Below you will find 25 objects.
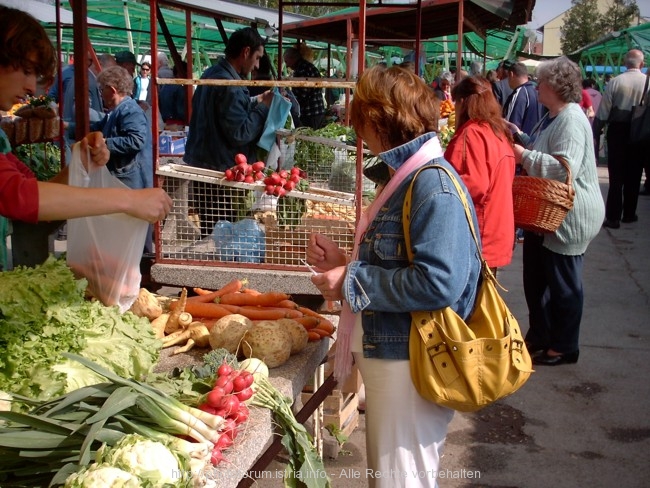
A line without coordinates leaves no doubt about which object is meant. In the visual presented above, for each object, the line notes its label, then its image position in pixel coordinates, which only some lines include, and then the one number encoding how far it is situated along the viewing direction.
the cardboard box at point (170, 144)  8.45
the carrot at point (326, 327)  3.37
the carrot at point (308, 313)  3.52
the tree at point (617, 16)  57.34
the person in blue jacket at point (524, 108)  9.20
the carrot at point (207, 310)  3.45
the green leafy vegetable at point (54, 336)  2.15
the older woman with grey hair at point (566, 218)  5.04
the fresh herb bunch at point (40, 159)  6.90
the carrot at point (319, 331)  3.32
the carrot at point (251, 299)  3.66
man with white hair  10.90
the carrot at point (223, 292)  3.69
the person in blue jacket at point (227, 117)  5.16
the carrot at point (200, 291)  3.98
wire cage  4.51
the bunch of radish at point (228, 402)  2.18
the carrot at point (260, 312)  3.43
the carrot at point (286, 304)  3.62
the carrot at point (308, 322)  3.34
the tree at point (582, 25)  56.91
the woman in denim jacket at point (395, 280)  2.37
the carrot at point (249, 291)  3.75
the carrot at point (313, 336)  3.28
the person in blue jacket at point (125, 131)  6.22
